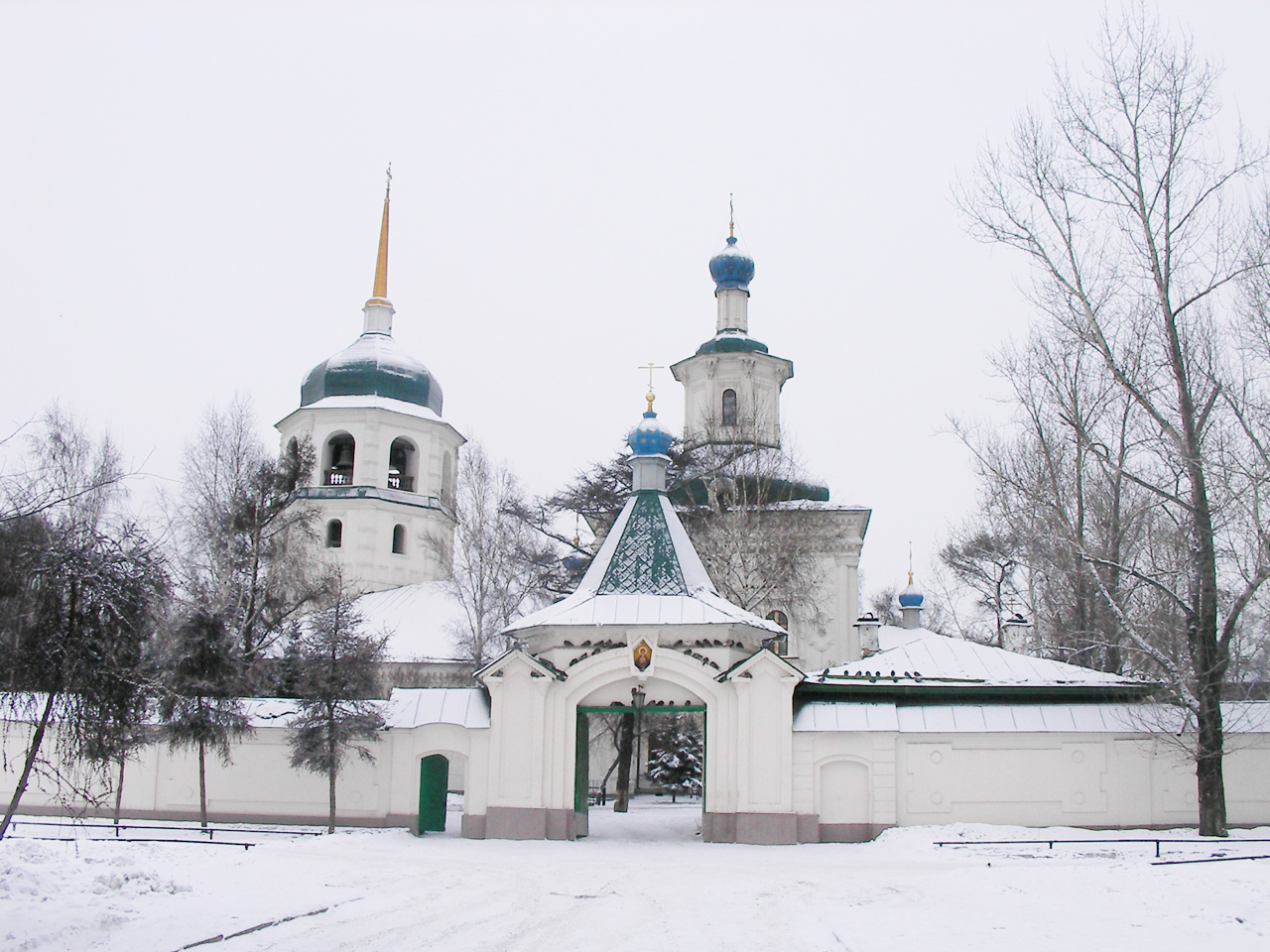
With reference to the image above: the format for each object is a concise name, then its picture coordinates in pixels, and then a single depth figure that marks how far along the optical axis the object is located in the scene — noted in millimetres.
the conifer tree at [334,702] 19844
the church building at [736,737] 19609
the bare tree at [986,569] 39709
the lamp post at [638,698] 19812
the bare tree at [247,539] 28469
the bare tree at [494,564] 31062
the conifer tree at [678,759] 34875
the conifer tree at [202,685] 19703
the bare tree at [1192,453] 17594
